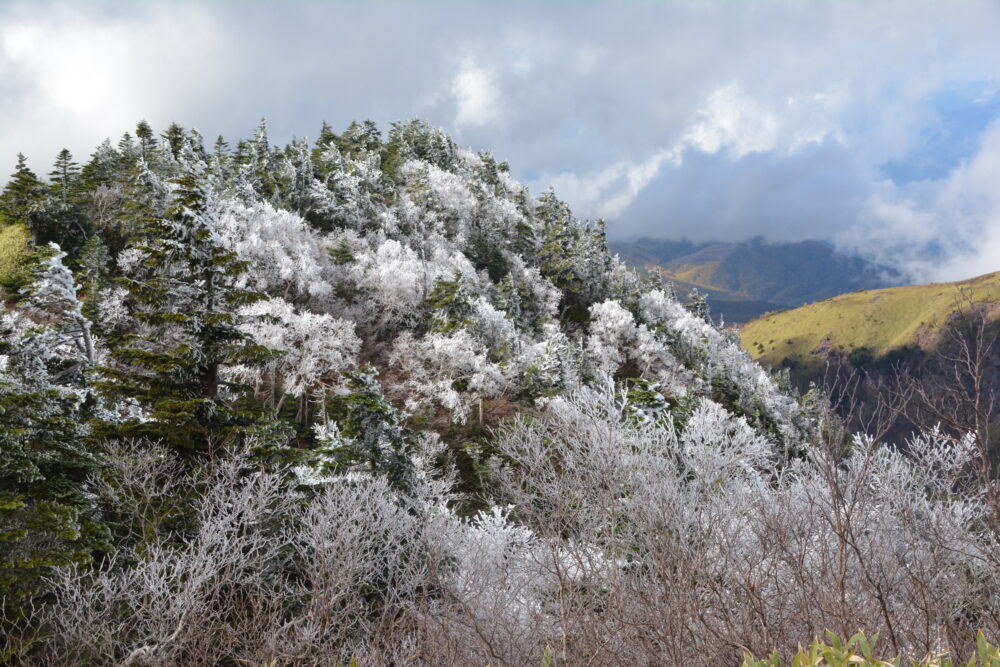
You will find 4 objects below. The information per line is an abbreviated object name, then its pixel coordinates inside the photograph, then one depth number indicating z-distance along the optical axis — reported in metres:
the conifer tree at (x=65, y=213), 42.59
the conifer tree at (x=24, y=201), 41.53
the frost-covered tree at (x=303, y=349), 36.00
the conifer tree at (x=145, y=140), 55.03
